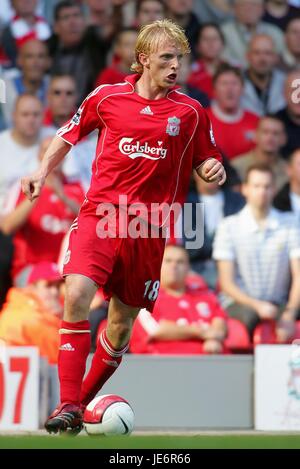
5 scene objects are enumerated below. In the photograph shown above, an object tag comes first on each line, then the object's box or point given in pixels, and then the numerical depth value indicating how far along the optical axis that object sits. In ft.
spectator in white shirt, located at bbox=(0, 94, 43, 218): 65.26
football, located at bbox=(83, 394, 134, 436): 39.50
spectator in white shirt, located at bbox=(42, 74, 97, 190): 66.23
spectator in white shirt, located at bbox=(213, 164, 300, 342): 62.69
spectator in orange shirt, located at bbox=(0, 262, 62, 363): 58.59
